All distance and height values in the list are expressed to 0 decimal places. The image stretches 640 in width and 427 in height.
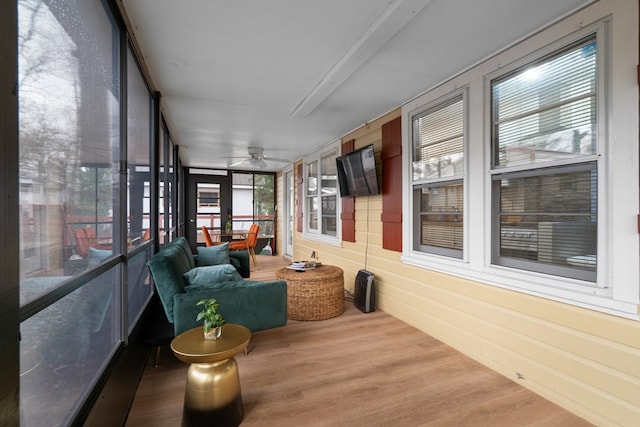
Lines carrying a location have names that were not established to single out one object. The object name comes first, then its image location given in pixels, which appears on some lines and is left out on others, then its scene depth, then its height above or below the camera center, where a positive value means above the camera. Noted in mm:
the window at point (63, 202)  940 +45
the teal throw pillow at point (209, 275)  2537 -570
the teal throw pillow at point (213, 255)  3971 -604
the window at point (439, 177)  2834 +356
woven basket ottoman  3441 -1010
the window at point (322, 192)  5285 +392
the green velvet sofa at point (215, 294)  2254 -671
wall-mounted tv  3779 +546
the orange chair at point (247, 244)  6449 -711
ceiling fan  5599 +1124
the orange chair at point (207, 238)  6133 -549
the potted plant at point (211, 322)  1834 -704
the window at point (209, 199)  8008 +372
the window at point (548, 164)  1865 +333
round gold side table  1654 -1007
